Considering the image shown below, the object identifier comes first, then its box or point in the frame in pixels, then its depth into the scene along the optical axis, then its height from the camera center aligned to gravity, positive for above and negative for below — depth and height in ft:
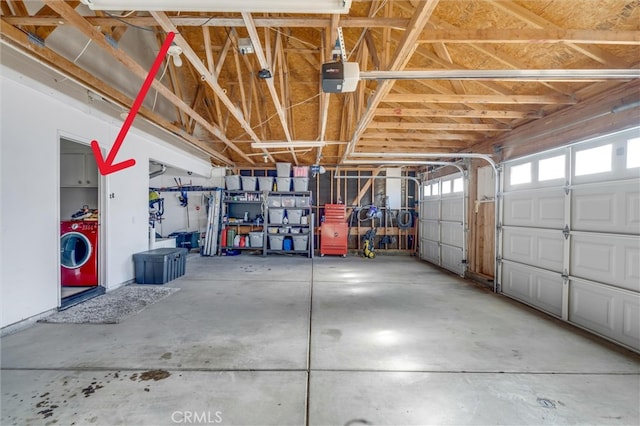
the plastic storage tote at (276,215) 29.22 -0.65
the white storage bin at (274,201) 29.68 +0.80
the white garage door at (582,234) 9.70 -0.98
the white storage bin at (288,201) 29.63 +0.80
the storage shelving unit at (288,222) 29.09 -1.37
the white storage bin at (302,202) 29.63 +0.71
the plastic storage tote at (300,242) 29.09 -3.38
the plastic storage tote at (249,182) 29.73 +2.76
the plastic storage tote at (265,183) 29.53 +2.65
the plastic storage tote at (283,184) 29.58 +2.57
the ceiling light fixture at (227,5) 5.20 +3.78
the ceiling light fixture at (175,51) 9.28 +5.22
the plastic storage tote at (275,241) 28.96 -3.29
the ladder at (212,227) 28.58 -1.89
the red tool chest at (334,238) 29.19 -2.98
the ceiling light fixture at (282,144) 18.72 +4.38
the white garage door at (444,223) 21.36 -1.14
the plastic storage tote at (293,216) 29.40 -0.74
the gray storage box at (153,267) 16.94 -3.52
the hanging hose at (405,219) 30.27 -1.03
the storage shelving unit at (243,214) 29.45 -0.61
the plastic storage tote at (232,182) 29.63 +2.76
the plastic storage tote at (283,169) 29.41 +4.11
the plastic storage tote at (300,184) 29.45 +2.57
